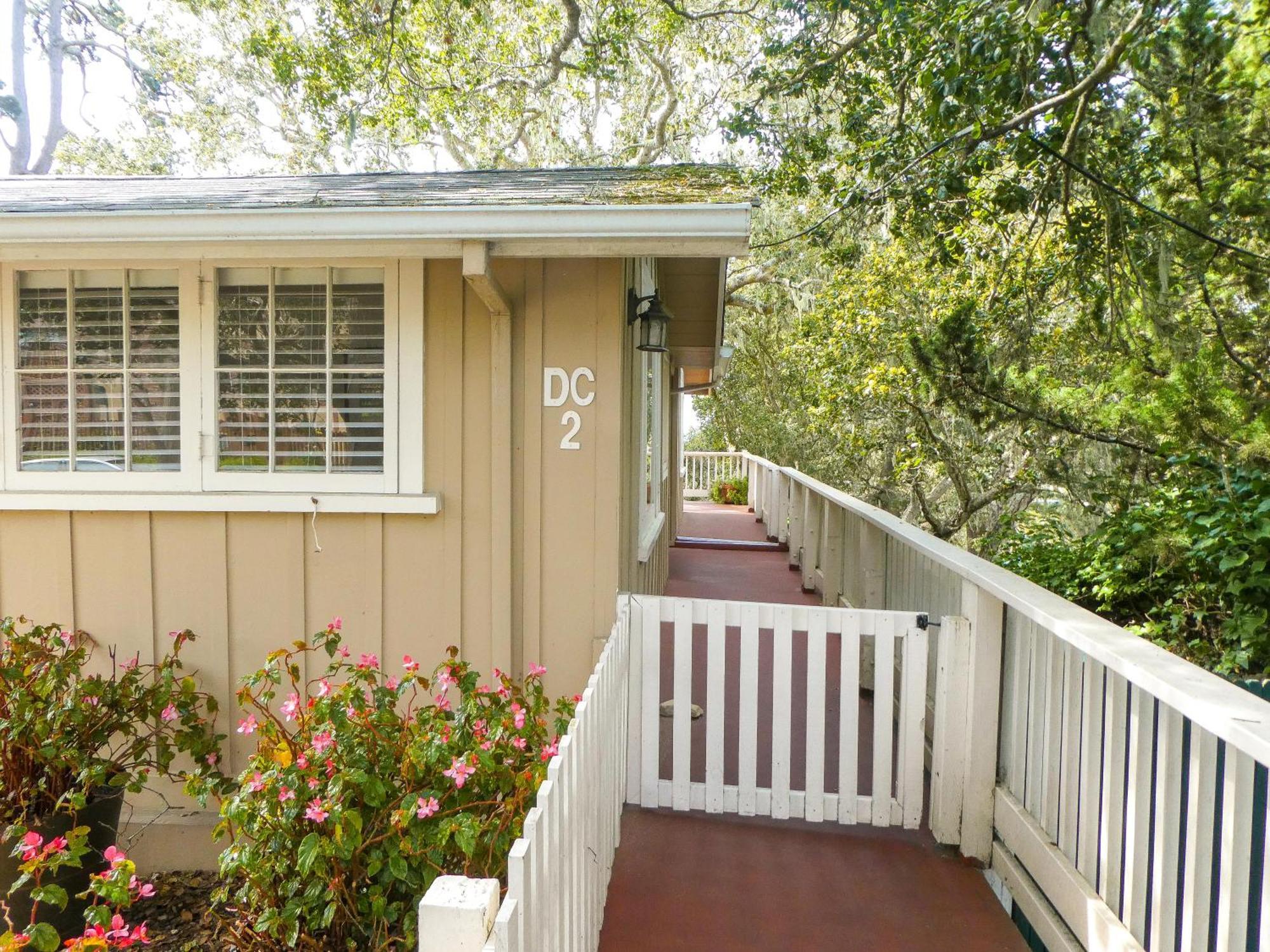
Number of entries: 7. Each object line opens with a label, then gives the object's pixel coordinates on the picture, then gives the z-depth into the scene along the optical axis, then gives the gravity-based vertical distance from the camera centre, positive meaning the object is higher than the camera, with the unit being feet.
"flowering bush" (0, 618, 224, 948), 9.02 -3.89
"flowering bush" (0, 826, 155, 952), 5.23 -3.57
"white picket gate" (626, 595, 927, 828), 9.40 -3.40
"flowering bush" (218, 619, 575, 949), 6.81 -3.41
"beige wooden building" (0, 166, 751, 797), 10.36 -0.04
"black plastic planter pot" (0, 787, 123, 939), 9.04 -5.33
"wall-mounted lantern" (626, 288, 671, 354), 11.48 +1.94
